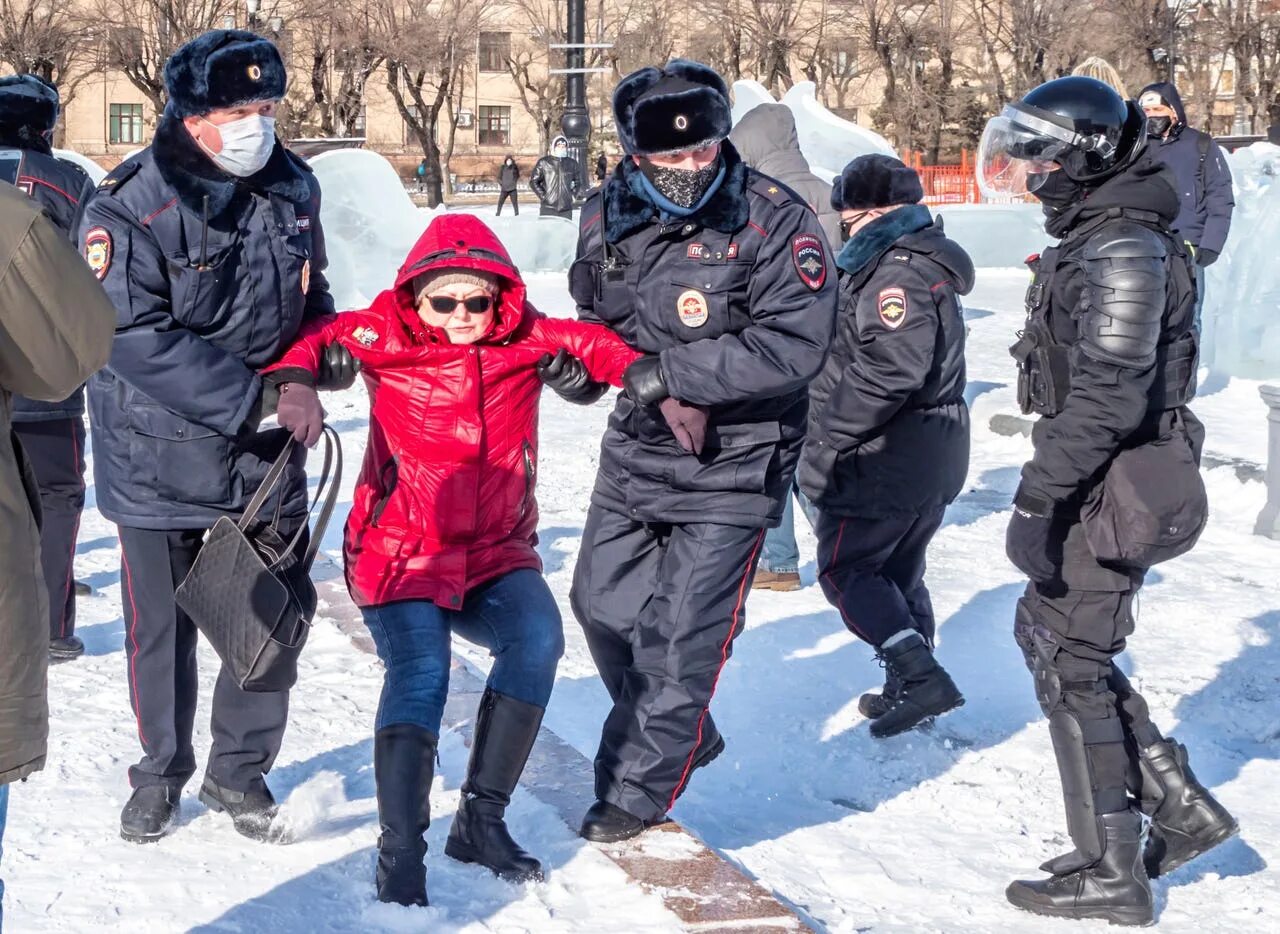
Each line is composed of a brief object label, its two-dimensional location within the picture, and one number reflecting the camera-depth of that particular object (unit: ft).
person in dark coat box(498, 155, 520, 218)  104.25
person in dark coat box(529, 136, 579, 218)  70.85
